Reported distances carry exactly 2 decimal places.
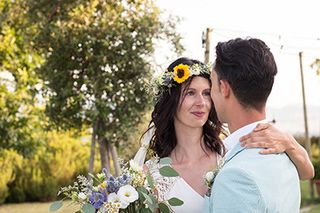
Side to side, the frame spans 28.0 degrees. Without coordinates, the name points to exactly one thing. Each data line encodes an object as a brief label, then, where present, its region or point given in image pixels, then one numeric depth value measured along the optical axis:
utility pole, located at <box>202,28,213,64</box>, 10.88
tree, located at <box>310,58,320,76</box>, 12.99
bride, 3.25
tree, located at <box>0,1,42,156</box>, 11.84
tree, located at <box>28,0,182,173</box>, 9.97
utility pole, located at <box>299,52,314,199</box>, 13.10
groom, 1.68
